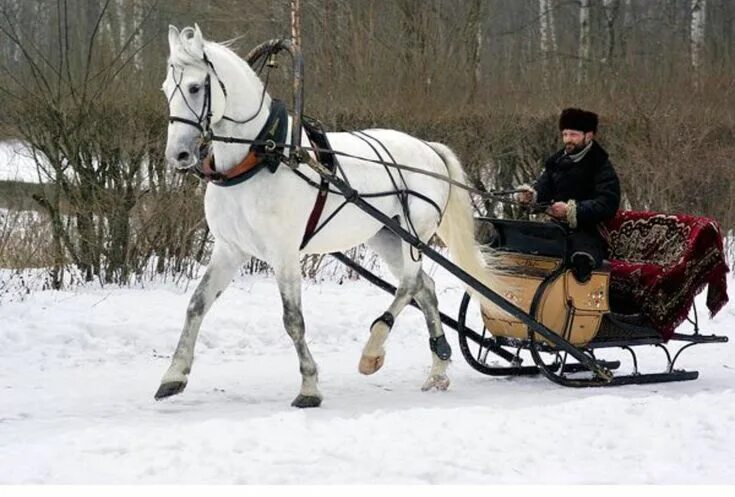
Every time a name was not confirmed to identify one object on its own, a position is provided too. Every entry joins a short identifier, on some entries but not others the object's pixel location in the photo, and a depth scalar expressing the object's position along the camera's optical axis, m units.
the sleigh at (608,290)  14.09
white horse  11.80
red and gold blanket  14.31
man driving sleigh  14.05
